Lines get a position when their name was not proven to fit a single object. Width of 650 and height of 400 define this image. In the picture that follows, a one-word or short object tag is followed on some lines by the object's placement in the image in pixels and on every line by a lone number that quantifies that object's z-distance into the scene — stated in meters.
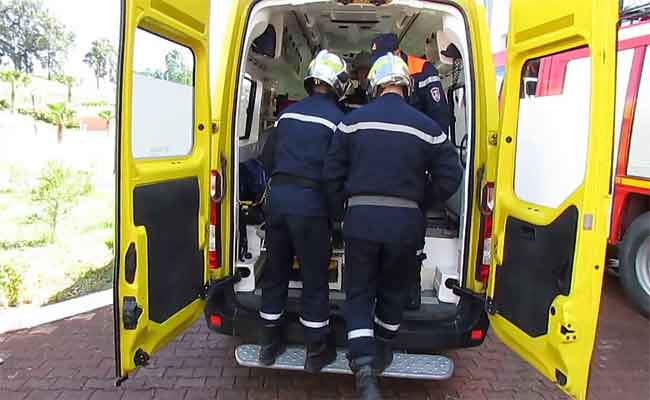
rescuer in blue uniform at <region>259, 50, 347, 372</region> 3.03
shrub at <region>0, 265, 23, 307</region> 4.78
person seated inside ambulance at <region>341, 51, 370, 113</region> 4.60
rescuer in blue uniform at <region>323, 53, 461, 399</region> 2.81
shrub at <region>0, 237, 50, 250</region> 5.92
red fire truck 5.02
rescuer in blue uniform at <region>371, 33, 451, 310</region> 3.59
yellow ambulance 2.26
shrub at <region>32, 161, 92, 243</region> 6.59
